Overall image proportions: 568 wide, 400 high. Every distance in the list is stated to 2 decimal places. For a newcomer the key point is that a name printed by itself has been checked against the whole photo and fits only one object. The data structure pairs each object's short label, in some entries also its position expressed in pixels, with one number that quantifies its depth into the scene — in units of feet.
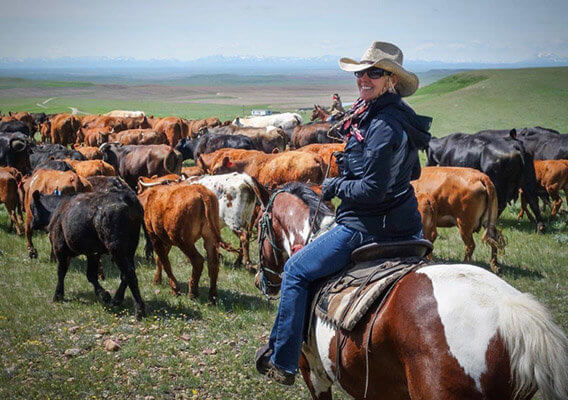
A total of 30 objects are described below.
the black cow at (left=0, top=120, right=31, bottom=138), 88.21
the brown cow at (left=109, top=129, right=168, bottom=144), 78.12
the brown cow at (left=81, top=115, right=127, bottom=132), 95.96
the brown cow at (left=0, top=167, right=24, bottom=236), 39.32
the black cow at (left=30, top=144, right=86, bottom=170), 51.79
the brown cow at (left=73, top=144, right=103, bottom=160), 58.13
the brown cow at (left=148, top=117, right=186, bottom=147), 90.99
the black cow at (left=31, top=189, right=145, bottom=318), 24.67
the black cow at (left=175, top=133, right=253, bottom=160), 65.00
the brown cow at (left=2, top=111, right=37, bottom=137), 116.39
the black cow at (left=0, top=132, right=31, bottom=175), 52.80
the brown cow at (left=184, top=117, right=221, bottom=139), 99.14
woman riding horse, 11.16
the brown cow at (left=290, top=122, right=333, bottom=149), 72.18
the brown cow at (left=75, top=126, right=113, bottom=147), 76.52
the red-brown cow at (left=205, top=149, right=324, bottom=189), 41.63
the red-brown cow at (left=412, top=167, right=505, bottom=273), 30.30
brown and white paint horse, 8.72
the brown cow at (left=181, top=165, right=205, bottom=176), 43.80
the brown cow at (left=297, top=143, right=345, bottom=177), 44.24
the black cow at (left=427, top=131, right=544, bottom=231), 40.09
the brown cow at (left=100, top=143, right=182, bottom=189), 55.44
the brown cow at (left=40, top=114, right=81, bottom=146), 98.73
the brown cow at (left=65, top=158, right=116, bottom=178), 44.06
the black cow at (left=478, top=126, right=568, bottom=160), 51.16
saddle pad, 10.79
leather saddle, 11.78
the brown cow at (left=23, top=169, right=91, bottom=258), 35.29
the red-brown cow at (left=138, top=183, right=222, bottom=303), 26.45
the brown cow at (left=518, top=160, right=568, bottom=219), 41.98
